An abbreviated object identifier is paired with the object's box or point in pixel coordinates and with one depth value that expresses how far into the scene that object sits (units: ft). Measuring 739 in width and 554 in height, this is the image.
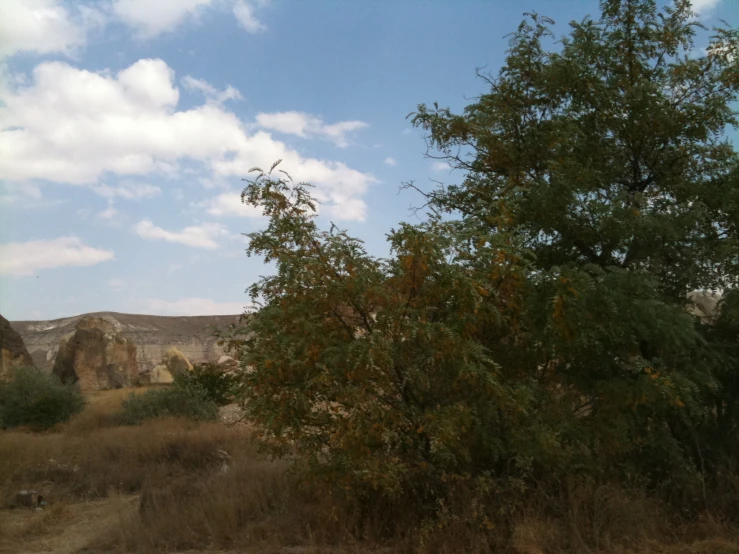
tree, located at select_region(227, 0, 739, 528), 18.62
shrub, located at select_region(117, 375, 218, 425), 54.90
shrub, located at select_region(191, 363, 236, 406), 63.57
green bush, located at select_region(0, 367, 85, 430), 55.42
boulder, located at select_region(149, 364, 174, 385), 93.91
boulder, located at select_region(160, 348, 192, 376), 93.76
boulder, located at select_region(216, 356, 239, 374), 81.06
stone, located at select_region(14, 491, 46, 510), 30.55
